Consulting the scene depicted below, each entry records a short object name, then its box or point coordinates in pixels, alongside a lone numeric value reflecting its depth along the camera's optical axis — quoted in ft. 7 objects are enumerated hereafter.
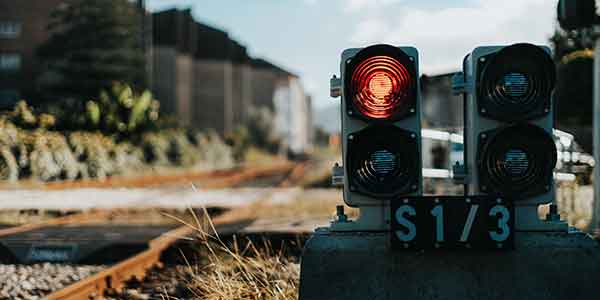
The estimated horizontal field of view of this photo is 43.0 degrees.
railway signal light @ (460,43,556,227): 9.55
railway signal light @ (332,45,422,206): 9.56
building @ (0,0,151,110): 106.52
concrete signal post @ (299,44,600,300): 9.05
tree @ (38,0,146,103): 91.55
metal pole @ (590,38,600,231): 19.99
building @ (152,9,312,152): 146.61
